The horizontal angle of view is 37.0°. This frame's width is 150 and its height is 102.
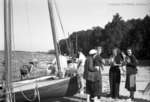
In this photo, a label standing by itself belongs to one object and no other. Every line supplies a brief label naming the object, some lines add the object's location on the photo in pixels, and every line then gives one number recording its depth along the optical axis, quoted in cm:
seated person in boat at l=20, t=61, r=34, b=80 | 1211
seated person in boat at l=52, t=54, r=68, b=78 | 894
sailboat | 702
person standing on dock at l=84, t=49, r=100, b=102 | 640
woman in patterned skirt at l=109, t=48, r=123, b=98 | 684
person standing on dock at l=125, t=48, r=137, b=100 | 654
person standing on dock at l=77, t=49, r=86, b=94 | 870
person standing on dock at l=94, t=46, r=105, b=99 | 644
